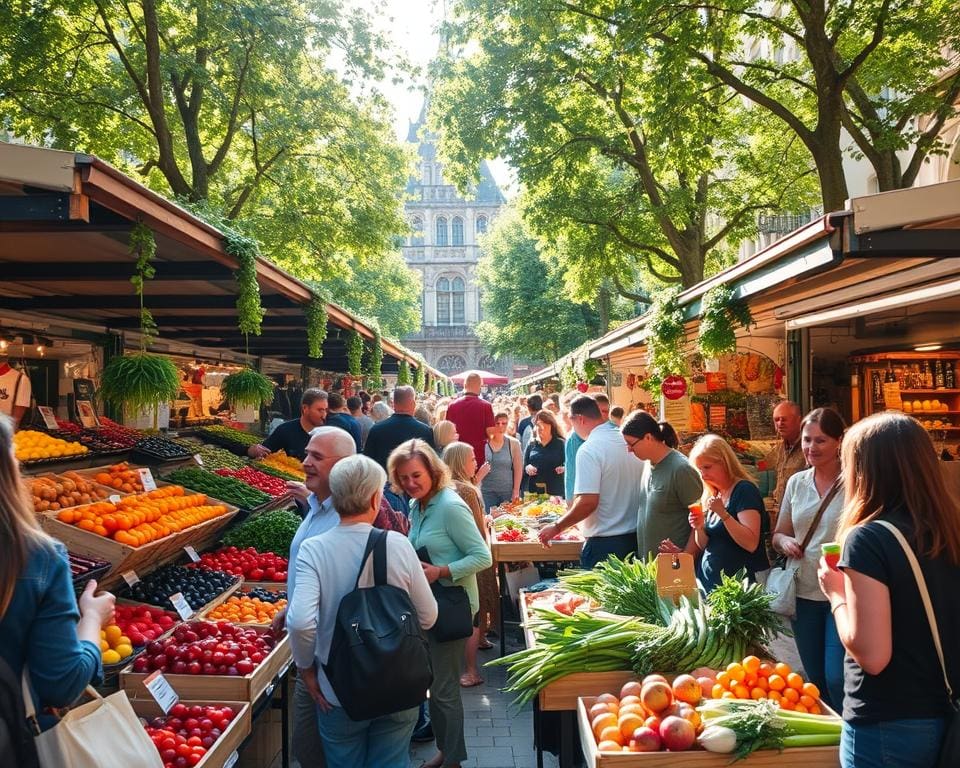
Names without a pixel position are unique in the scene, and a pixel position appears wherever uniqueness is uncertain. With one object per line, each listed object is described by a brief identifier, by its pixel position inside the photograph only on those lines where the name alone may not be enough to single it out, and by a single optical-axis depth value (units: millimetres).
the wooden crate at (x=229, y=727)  3475
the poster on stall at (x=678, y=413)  10702
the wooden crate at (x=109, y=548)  4164
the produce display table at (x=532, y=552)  6055
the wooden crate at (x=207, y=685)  3883
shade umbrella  28456
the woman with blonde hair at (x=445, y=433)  6984
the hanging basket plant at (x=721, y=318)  6203
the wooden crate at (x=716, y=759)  2707
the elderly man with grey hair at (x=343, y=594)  3010
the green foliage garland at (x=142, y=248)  4168
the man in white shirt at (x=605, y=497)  5098
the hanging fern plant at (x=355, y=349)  10742
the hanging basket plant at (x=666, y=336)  7996
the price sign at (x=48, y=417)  6605
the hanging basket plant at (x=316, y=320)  7934
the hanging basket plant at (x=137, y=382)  4941
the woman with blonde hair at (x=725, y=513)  4199
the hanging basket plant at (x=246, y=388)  7258
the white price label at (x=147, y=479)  5664
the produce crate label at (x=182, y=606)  4617
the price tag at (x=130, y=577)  4496
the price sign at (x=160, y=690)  3568
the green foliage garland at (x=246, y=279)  5242
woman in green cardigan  4055
